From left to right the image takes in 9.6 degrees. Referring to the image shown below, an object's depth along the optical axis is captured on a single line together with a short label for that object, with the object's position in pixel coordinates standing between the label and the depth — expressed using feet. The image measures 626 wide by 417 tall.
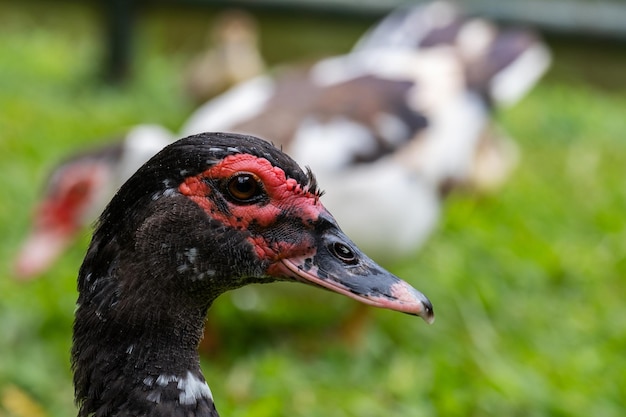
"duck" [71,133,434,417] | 4.60
